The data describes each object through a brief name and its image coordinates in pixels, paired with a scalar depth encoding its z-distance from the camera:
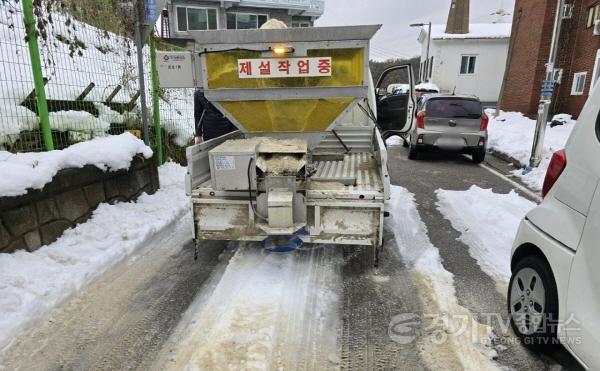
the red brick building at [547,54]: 16.06
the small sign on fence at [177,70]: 4.46
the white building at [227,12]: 25.42
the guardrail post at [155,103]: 6.36
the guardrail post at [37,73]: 4.08
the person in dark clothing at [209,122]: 6.04
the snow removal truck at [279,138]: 3.67
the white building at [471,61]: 29.52
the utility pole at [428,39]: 29.63
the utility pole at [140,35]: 5.79
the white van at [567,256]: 2.12
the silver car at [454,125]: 9.98
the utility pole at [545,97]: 8.65
